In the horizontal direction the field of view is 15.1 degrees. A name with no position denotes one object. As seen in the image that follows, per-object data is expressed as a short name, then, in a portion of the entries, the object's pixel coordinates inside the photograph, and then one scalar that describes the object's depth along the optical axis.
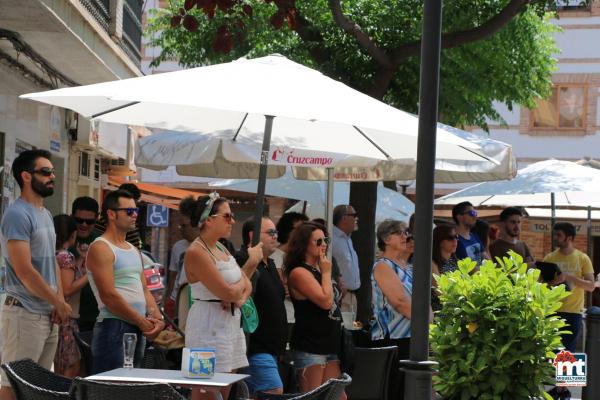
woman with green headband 14.22
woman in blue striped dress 17.85
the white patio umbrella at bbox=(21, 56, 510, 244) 14.78
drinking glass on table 13.20
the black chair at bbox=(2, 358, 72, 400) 11.61
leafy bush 14.33
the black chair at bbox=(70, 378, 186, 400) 10.91
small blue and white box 12.50
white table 12.08
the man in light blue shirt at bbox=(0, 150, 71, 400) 15.34
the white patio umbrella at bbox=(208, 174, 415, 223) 31.13
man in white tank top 14.79
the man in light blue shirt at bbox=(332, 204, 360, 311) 25.92
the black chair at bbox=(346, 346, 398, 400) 17.11
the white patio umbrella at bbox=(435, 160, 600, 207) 27.90
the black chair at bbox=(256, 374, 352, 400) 11.70
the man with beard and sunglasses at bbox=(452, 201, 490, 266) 23.98
